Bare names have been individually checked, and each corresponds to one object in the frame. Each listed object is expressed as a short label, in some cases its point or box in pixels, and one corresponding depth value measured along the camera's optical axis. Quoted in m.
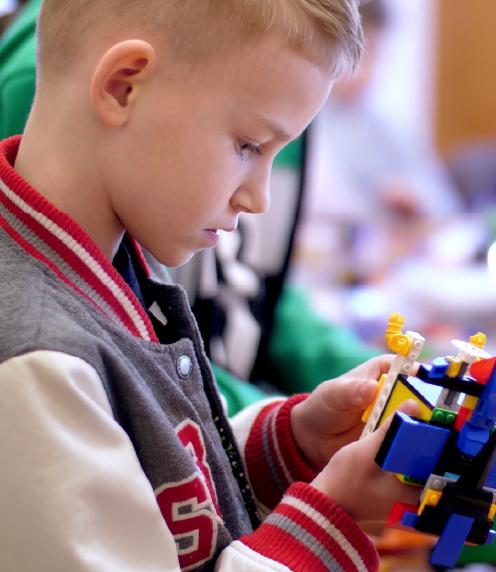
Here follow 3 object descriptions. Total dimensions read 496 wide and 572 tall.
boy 1.05
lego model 1.05
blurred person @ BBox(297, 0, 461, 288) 2.92
